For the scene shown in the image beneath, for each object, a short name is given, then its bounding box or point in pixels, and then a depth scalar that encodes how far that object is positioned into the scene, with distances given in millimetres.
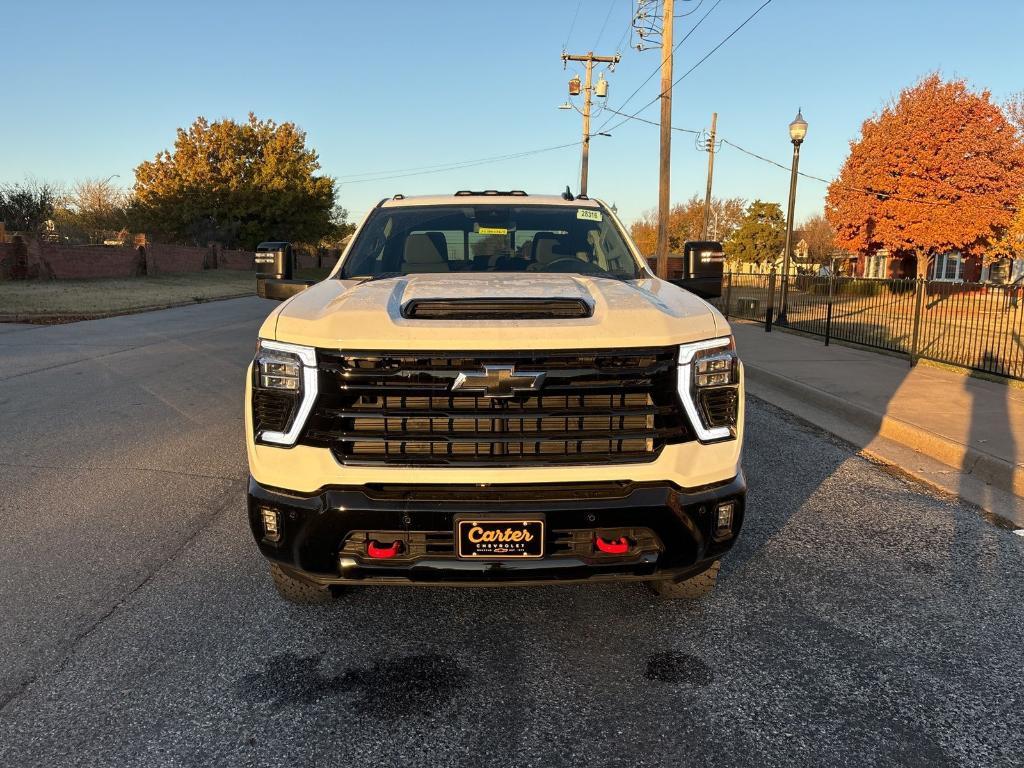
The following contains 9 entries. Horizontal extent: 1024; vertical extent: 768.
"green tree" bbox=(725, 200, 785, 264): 60844
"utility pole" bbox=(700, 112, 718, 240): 47000
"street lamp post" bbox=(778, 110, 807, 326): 17045
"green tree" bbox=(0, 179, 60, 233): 37500
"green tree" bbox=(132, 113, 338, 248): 51062
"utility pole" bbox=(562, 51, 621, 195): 36812
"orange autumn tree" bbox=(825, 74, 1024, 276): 25234
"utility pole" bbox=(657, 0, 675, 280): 19344
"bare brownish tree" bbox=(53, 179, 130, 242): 42000
